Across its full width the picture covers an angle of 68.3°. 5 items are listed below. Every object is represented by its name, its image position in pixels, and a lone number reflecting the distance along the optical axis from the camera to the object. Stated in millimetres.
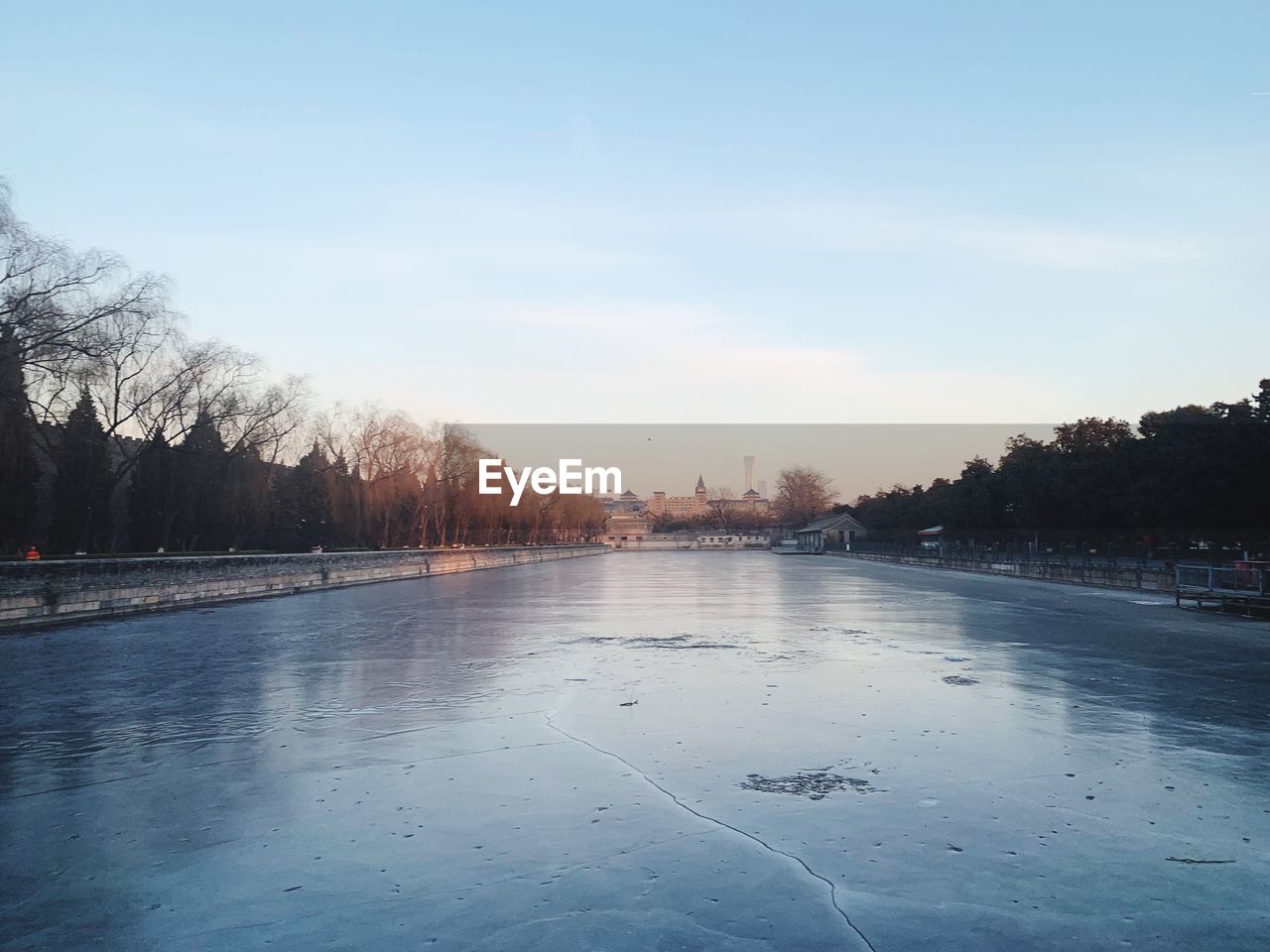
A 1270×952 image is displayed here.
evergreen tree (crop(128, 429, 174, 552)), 49531
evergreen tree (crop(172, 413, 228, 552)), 48656
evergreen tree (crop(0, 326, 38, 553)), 29750
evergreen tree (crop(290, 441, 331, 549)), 68688
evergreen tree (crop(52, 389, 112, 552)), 44000
